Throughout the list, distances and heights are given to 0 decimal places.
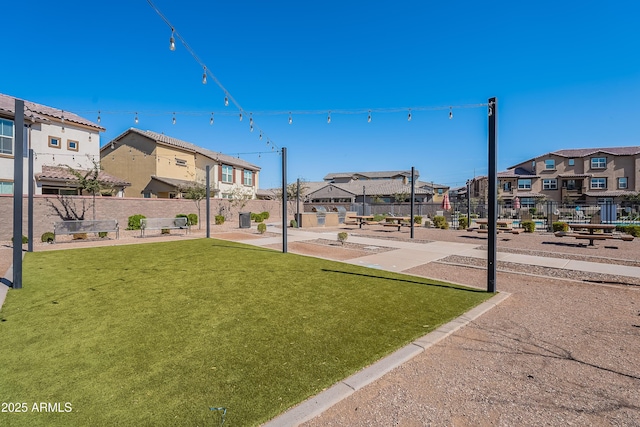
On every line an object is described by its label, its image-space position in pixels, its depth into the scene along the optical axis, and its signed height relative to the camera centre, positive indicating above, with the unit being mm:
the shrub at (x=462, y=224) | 23642 -907
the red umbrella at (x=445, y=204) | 26361 +698
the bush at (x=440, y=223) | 23812 -840
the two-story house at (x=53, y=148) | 17141 +4273
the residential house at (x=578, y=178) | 45688 +5355
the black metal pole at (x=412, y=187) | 17112 +1423
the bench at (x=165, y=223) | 16625 -653
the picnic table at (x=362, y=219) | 23948 -613
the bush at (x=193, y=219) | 23228 -529
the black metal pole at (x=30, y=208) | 11148 +119
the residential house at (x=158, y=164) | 30125 +5059
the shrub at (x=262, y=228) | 19331 -1006
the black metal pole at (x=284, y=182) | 11078 +1074
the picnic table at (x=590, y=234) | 13042 -989
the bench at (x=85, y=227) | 13948 -713
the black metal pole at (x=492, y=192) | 6285 +409
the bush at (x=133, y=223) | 19844 -720
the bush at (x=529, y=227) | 19328 -925
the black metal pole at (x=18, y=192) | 6047 +399
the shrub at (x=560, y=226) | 18719 -841
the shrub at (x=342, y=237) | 14263 -1151
